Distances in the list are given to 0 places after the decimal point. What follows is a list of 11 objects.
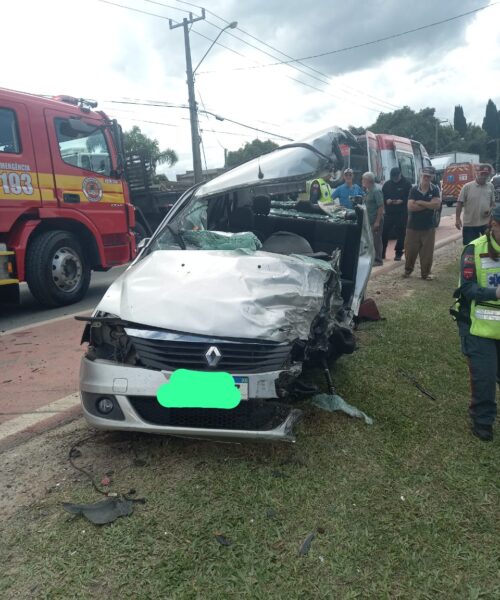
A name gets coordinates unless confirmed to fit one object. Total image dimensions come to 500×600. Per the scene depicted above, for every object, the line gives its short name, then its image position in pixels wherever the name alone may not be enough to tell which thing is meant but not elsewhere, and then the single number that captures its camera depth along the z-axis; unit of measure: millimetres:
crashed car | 2391
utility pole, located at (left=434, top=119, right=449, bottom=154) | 54184
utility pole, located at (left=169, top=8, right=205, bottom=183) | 18422
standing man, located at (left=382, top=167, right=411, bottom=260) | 8500
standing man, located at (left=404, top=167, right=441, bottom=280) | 7004
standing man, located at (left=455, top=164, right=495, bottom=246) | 6691
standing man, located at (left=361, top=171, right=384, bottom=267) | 7965
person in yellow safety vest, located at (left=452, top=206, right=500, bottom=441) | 2766
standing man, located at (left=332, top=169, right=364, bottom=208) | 8156
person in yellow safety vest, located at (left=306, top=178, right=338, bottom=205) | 4479
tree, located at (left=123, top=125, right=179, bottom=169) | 29130
